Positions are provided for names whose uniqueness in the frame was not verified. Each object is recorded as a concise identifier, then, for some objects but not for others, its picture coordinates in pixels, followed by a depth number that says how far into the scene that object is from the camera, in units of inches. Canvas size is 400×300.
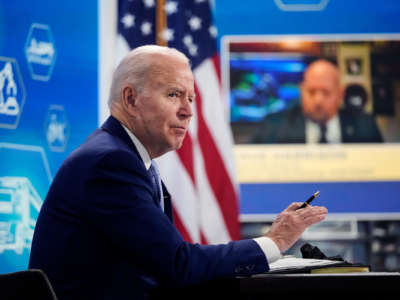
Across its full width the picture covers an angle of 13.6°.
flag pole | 287.9
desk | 157.6
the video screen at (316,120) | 310.3
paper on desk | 161.1
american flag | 272.7
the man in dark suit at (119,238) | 158.0
